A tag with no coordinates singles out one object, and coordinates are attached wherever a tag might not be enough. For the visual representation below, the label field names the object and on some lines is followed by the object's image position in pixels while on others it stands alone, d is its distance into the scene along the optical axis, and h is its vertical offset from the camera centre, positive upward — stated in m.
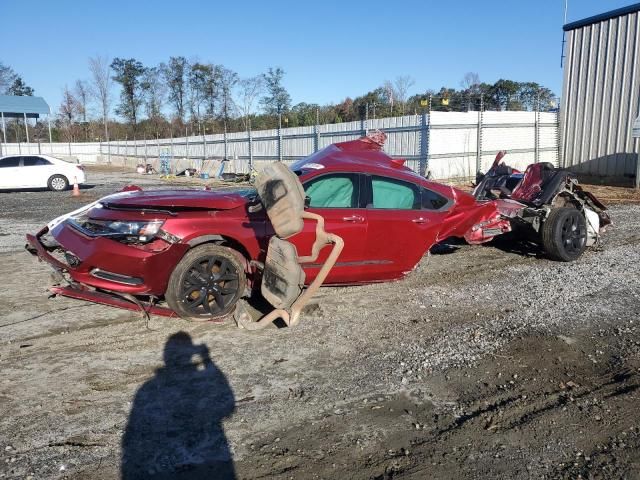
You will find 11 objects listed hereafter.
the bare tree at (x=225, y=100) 50.00 +4.00
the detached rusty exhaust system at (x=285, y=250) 4.52 -0.95
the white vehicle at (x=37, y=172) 19.81 -1.14
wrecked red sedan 4.72 -0.91
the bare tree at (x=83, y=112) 59.71 +3.43
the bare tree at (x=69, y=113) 60.56 +3.32
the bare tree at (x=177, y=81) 53.47 +6.18
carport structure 48.62 +3.29
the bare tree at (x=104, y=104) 58.22 +4.18
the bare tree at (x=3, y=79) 58.76 +7.53
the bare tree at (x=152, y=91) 56.62 +5.47
